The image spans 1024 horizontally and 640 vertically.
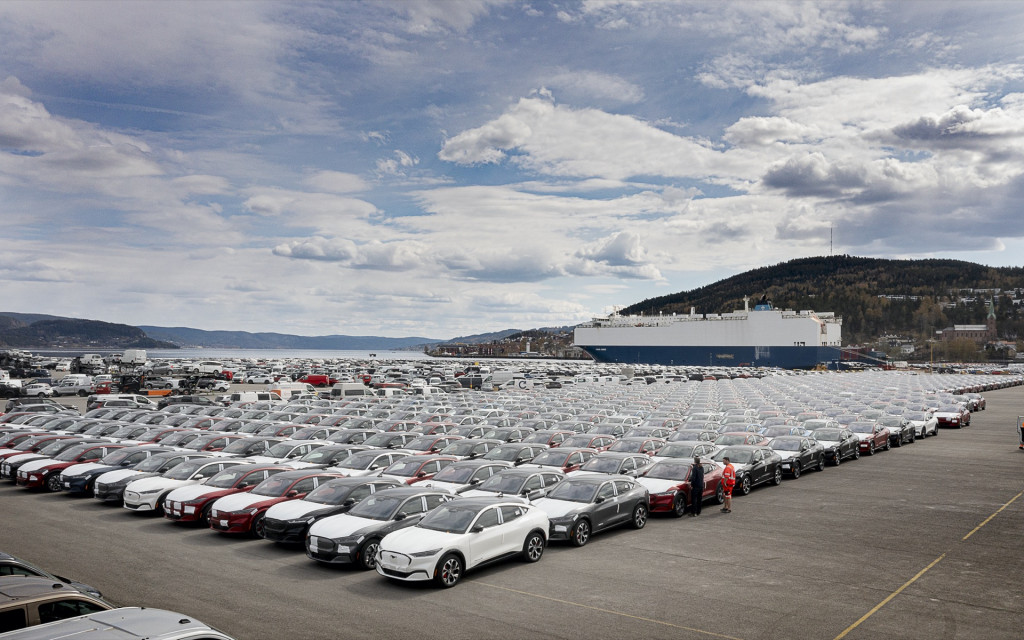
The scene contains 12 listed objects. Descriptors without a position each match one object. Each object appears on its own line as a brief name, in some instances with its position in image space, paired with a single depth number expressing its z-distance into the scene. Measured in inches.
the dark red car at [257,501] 561.6
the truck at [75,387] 2144.4
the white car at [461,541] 430.0
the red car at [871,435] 1067.3
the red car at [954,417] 1471.5
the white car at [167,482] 644.7
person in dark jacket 645.9
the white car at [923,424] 1286.9
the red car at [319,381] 2760.8
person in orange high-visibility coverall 652.1
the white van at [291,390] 1887.9
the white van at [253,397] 1667.1
